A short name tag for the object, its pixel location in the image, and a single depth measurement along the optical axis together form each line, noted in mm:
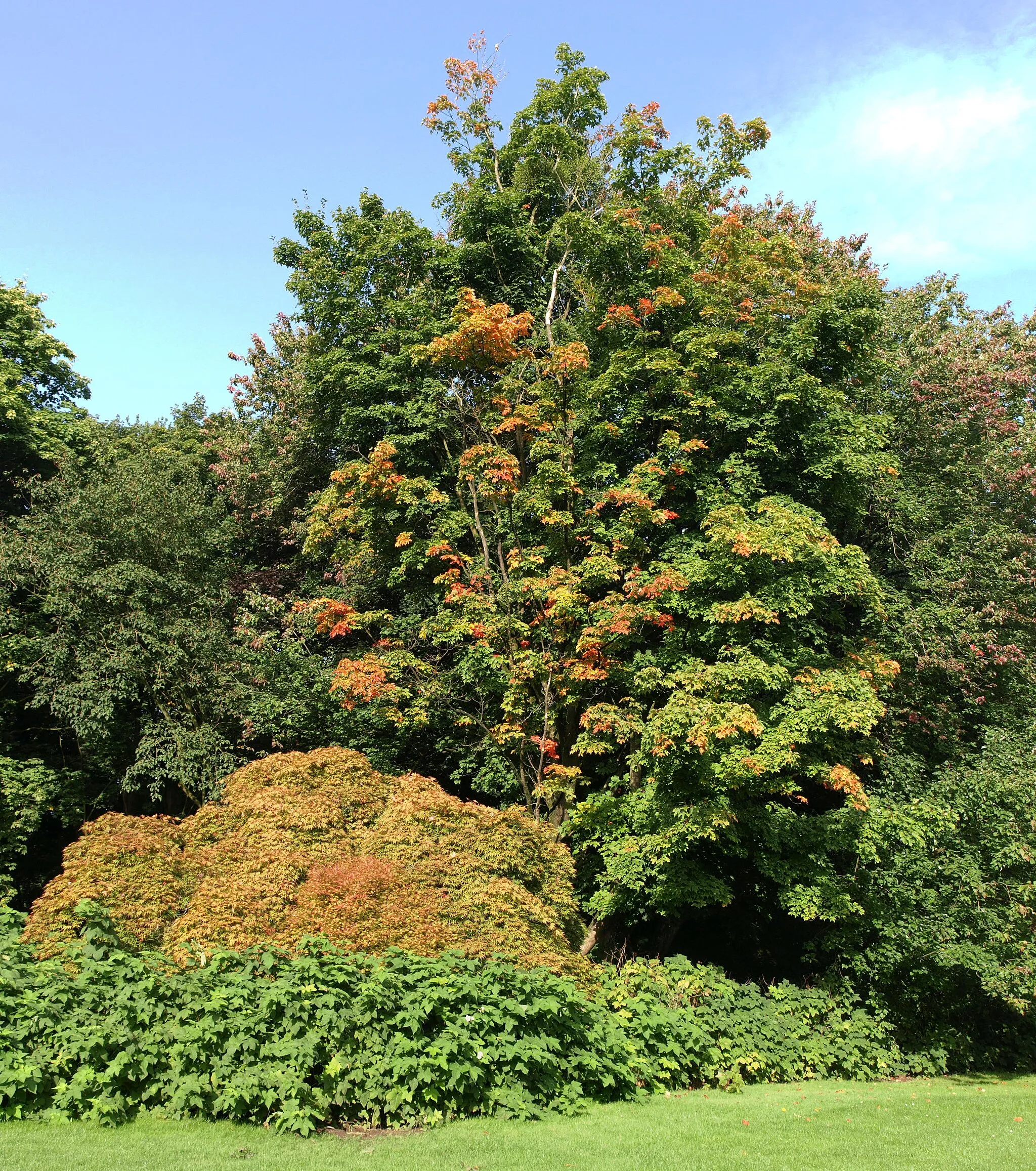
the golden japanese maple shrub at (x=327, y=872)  8508
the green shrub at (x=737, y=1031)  9883
